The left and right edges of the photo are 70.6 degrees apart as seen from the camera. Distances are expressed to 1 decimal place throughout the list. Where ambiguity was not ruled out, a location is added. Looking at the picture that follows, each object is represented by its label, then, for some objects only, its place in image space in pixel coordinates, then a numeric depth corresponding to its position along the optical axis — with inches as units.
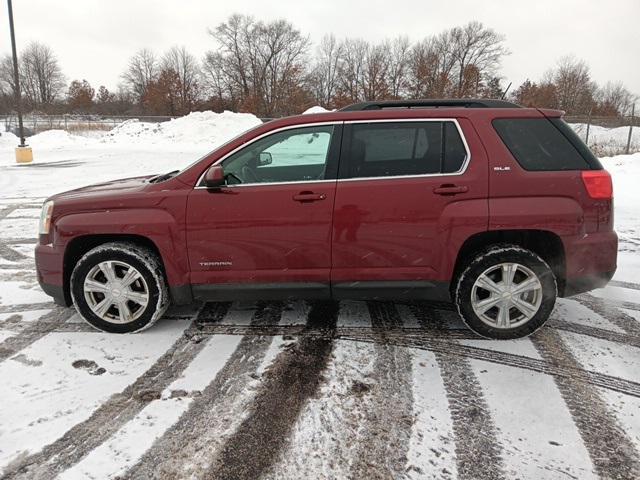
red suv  134.3
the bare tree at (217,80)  2527.6
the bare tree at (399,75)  2301.9
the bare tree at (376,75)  2265.0
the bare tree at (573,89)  2000.5
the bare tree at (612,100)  2057.1
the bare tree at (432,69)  2157.5
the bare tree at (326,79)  2480.3
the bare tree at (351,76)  2352.1
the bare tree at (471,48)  2432.3
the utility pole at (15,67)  677.9
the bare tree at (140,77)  2888.8
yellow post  753.8
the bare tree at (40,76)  2928.2
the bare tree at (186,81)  2444.6
